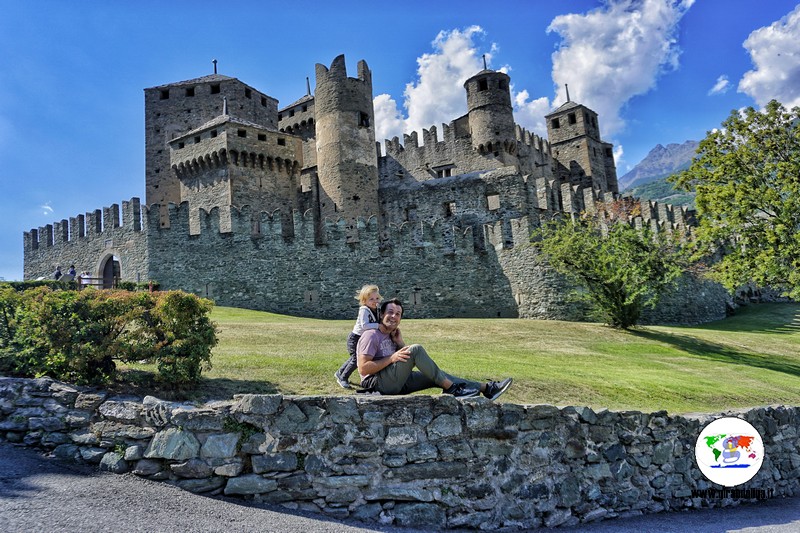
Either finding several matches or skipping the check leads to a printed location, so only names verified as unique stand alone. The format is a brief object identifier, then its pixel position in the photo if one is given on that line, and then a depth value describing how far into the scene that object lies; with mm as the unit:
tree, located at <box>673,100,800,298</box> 16547
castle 24547
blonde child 7375
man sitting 6730
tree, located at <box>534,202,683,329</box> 19594
